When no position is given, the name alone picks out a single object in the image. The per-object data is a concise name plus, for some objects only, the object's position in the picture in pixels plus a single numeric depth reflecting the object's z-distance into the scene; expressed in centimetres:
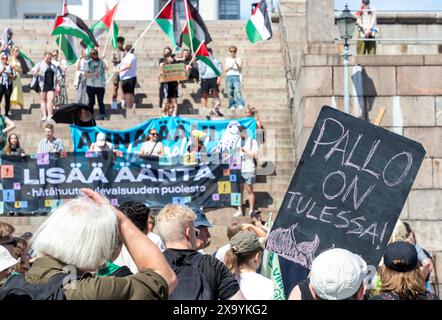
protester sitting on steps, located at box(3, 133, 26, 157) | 1534
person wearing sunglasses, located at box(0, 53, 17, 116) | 1792
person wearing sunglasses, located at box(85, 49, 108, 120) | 1805
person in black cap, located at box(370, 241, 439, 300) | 479
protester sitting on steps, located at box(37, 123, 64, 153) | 1538
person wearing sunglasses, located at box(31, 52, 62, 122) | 1781
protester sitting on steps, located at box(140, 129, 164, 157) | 1560
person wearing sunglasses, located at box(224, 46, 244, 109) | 1816
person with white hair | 350
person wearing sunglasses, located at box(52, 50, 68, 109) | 1862
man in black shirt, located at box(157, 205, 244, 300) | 522
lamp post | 1424
